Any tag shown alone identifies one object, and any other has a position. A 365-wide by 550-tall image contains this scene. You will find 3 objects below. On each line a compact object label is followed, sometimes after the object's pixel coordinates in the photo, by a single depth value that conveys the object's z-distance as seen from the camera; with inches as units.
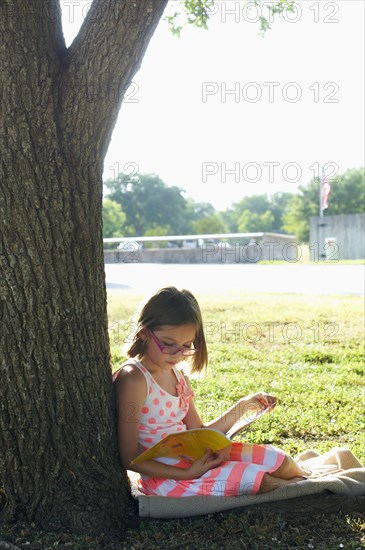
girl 119.6
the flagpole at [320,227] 1107.9
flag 1151.6
